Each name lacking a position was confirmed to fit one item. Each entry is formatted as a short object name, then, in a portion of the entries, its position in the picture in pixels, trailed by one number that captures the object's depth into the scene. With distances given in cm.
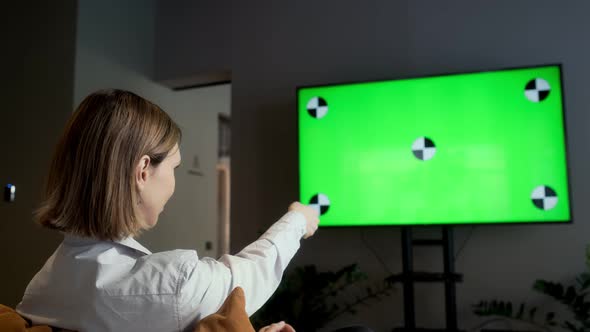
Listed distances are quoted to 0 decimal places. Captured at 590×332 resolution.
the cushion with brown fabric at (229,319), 76
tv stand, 256
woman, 80
